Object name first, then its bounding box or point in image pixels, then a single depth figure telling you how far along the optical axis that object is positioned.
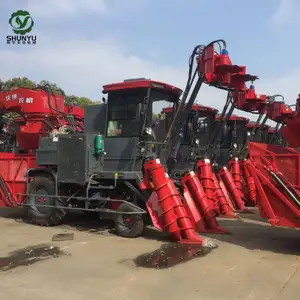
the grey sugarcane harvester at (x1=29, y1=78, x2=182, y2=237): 7.57
